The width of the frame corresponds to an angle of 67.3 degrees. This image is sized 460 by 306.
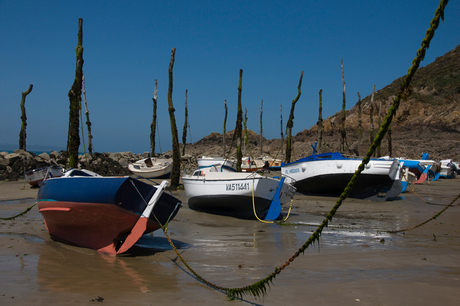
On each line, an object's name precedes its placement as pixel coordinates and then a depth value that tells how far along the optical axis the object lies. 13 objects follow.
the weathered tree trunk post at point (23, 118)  30.70
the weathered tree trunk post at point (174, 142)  16.45
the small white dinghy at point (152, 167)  26.08
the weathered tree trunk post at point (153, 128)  29.49
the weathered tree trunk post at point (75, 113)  13.56
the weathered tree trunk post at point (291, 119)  25.13
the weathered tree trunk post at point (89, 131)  25.00
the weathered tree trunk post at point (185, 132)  40.29
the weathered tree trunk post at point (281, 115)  44.47
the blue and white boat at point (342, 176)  14.95
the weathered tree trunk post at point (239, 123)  21.23
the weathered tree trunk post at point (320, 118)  28.09
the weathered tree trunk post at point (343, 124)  28.56
